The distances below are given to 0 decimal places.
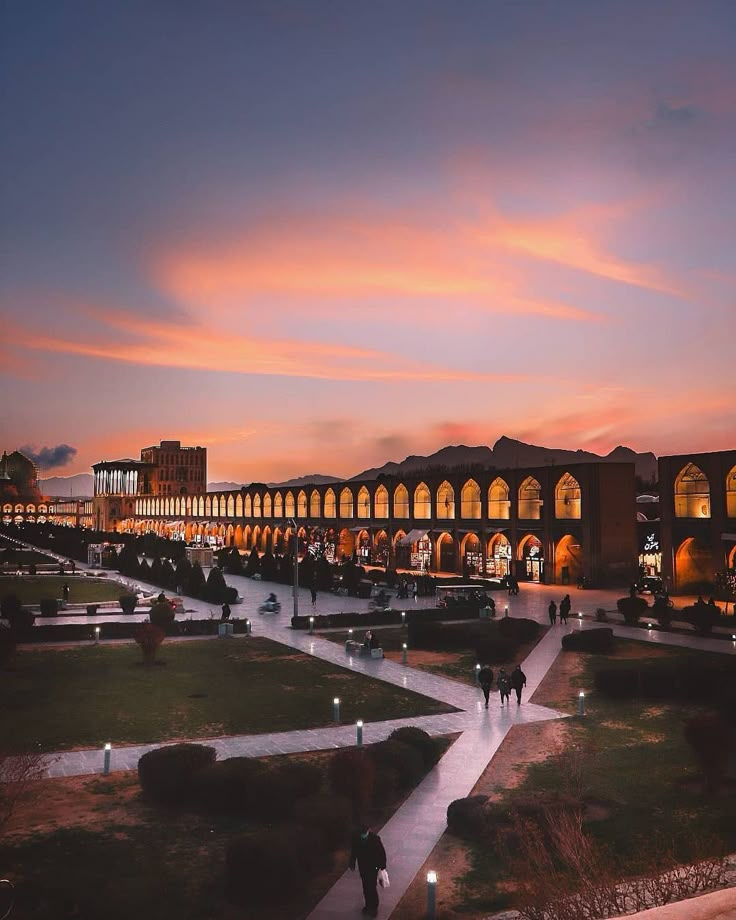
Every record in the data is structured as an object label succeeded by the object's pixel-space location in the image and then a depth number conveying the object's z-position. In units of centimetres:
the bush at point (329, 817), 1047
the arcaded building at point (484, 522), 4616
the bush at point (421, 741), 1372
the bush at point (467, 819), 1087
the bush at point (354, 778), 1148
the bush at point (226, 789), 1177
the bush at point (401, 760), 1274
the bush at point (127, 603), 3472
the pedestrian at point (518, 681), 1903
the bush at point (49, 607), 3397
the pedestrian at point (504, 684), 1895
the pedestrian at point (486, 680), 1862
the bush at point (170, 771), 1213
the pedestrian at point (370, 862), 894
